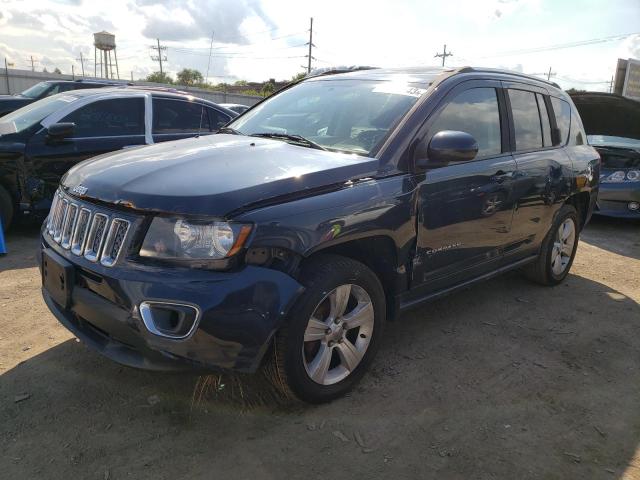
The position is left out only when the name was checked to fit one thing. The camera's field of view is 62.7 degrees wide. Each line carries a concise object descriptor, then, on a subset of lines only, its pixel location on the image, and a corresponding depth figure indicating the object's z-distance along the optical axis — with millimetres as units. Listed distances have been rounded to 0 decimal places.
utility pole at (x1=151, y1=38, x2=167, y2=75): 78775
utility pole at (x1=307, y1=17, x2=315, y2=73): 61750
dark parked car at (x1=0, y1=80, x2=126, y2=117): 10390
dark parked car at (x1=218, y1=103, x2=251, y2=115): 13605
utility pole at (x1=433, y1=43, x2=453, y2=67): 63219
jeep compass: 2328
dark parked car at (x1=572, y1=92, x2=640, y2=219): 7742
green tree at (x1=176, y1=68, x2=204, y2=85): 76688
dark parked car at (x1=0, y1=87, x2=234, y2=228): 5543
